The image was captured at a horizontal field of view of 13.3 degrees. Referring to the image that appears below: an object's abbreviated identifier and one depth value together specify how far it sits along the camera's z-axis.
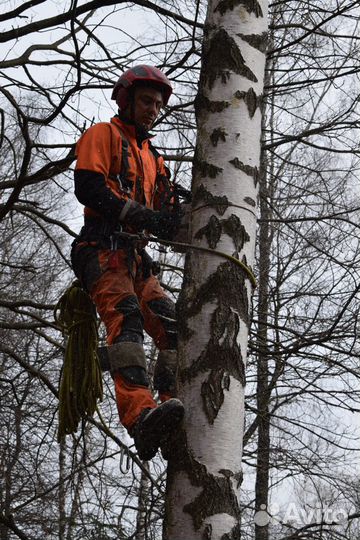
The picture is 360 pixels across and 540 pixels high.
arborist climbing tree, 5.56
